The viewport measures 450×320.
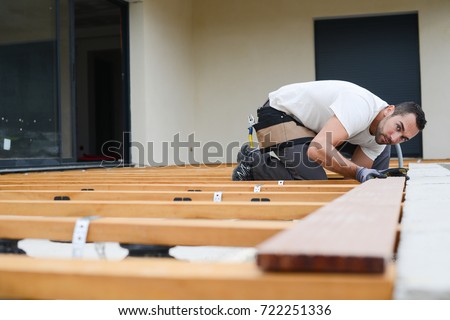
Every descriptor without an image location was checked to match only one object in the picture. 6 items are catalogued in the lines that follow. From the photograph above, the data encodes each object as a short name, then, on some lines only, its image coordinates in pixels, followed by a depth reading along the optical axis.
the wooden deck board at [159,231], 1.04
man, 2.44
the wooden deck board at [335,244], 0.68
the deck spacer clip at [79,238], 1.15
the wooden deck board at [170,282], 0.67
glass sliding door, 4.48
